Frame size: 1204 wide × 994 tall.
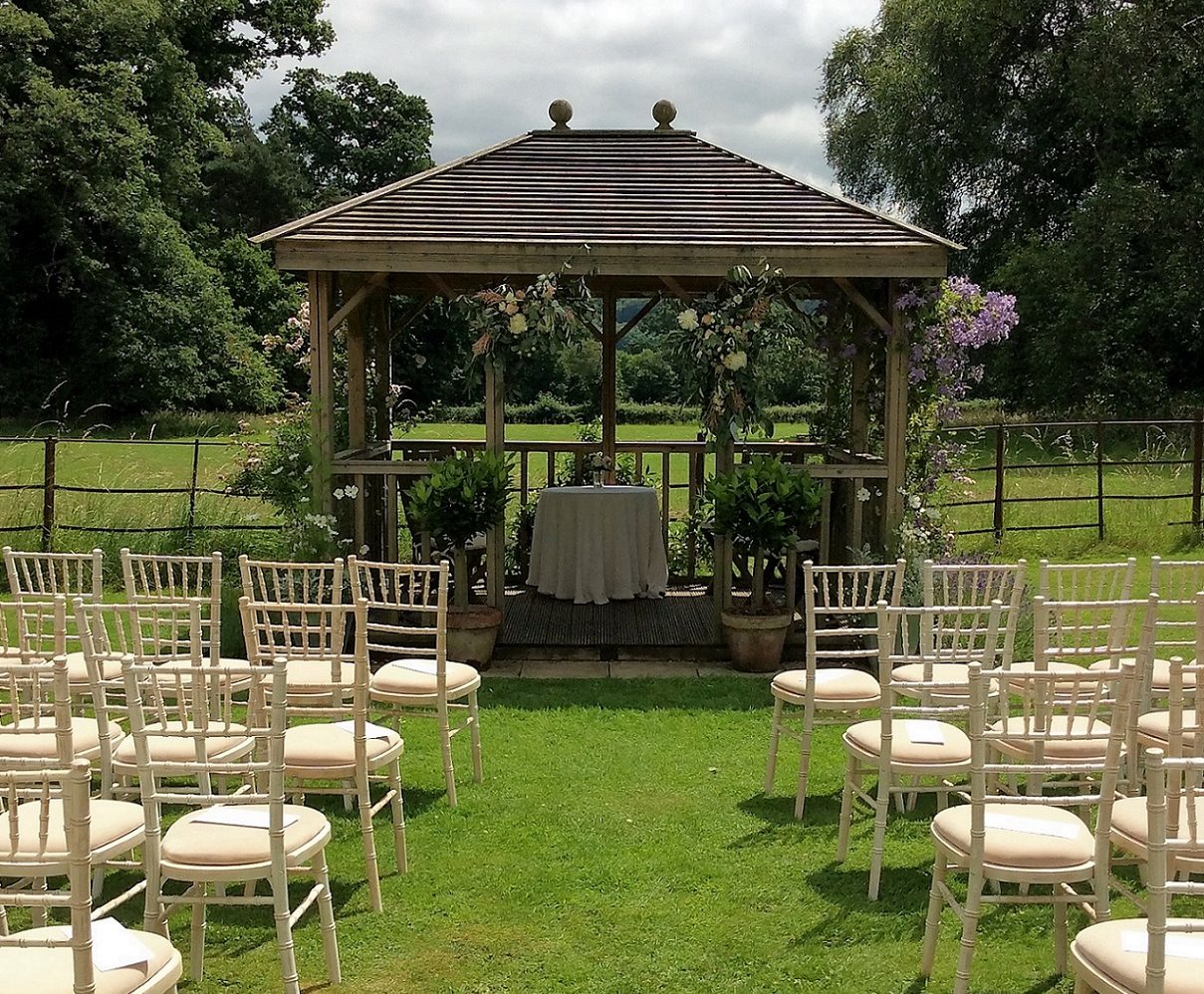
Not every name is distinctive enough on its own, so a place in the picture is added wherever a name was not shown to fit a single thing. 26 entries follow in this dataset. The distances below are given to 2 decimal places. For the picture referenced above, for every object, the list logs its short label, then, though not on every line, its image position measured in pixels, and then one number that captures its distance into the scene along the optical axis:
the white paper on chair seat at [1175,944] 2.78
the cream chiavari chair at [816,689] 5.00
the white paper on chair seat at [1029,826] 3.52
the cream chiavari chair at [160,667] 3.69
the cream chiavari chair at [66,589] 5.11
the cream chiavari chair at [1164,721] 4.12
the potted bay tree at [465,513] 7.79
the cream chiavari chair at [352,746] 4.26
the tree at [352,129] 38.06
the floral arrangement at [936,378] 8.26
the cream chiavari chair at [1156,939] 2.50
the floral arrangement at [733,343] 8.04
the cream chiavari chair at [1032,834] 3.33
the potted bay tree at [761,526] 7.77
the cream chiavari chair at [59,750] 2.87
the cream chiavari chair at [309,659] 4.76
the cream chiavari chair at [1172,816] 3.35
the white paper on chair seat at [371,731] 4.60
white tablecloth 9.46
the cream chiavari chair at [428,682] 5.20
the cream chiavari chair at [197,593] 4.88
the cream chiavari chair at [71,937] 2.44
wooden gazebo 8.02
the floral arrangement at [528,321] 8.08
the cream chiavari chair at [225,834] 3.30
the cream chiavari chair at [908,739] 4.26
